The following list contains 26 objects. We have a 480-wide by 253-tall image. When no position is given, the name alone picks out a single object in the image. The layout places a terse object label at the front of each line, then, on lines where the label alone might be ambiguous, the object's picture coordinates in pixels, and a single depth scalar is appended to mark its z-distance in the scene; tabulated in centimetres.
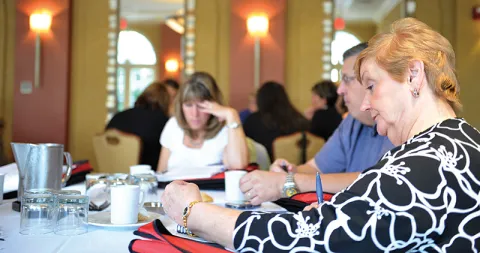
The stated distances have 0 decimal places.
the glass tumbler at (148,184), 163
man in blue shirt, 161
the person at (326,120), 428
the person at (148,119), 387
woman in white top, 272
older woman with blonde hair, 80
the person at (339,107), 468
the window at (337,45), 615
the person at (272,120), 387
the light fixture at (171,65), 612
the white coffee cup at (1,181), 150
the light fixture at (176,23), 620
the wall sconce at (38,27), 616
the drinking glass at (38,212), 120
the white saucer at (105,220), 122
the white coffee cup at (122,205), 126
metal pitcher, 147
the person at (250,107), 554
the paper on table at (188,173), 202
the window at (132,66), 608
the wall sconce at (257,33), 613
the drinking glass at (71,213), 121
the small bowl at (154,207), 151
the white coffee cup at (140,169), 200
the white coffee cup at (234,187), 163
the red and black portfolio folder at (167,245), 93
